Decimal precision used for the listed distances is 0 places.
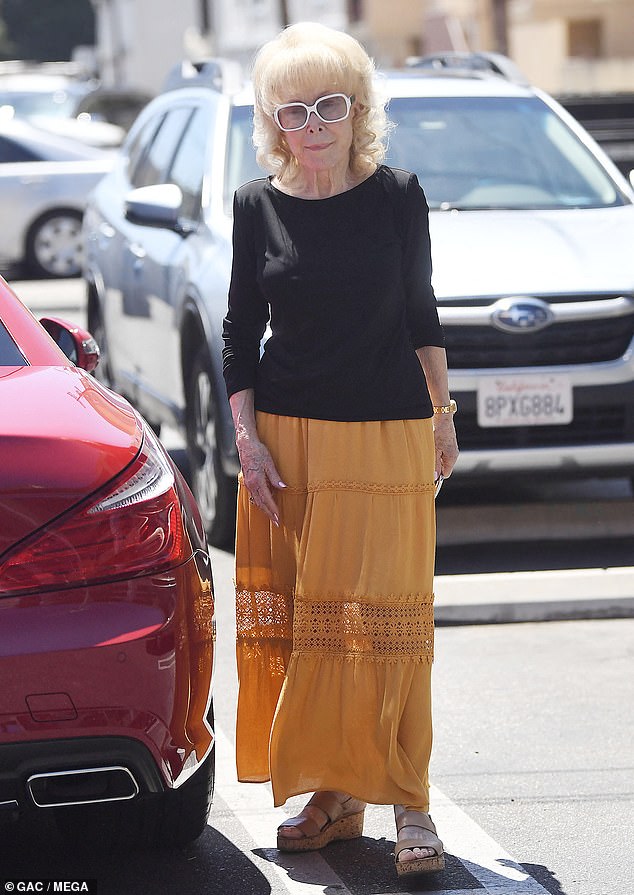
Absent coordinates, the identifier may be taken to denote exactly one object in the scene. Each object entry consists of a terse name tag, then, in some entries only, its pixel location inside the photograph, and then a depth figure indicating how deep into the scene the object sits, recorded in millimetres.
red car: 6254
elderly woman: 7277
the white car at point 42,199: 34719
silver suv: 12727
